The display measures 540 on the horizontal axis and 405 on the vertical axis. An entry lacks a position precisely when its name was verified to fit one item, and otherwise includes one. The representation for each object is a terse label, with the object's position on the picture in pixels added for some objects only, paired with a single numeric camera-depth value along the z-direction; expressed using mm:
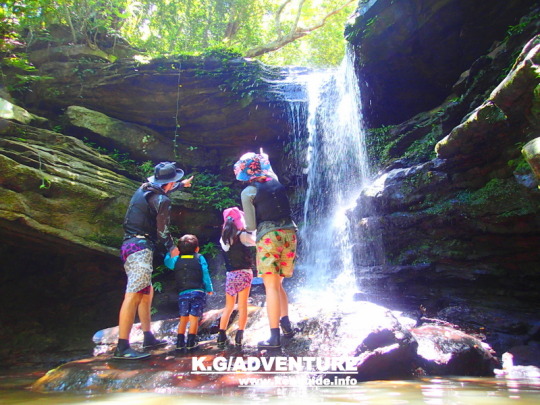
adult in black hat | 4121
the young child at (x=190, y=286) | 4566
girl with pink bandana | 4582
